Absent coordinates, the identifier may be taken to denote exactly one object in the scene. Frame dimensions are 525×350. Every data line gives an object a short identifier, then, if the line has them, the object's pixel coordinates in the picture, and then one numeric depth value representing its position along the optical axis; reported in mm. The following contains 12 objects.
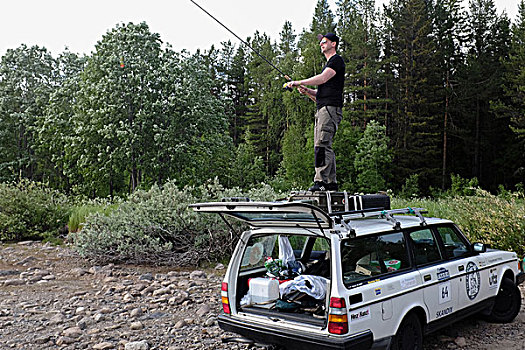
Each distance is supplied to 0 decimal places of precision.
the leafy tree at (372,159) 35344
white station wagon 4242
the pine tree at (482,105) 39156
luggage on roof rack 5625
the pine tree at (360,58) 37000
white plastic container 4965
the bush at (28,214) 17312
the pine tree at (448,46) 39750
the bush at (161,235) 11781
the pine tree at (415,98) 37844
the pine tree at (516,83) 32312
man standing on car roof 6797
